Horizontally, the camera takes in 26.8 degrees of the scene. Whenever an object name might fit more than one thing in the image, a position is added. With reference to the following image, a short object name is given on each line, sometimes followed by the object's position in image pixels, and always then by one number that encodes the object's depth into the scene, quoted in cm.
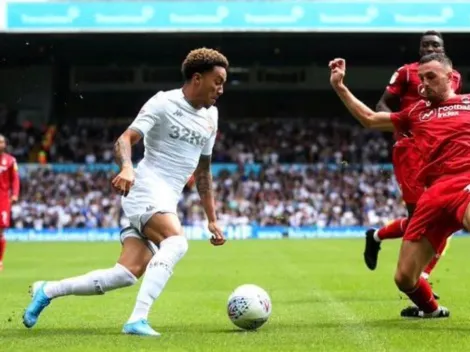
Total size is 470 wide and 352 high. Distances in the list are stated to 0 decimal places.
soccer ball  762
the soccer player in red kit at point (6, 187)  1688
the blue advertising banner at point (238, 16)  3186
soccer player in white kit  734
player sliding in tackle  754
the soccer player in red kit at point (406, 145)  960
